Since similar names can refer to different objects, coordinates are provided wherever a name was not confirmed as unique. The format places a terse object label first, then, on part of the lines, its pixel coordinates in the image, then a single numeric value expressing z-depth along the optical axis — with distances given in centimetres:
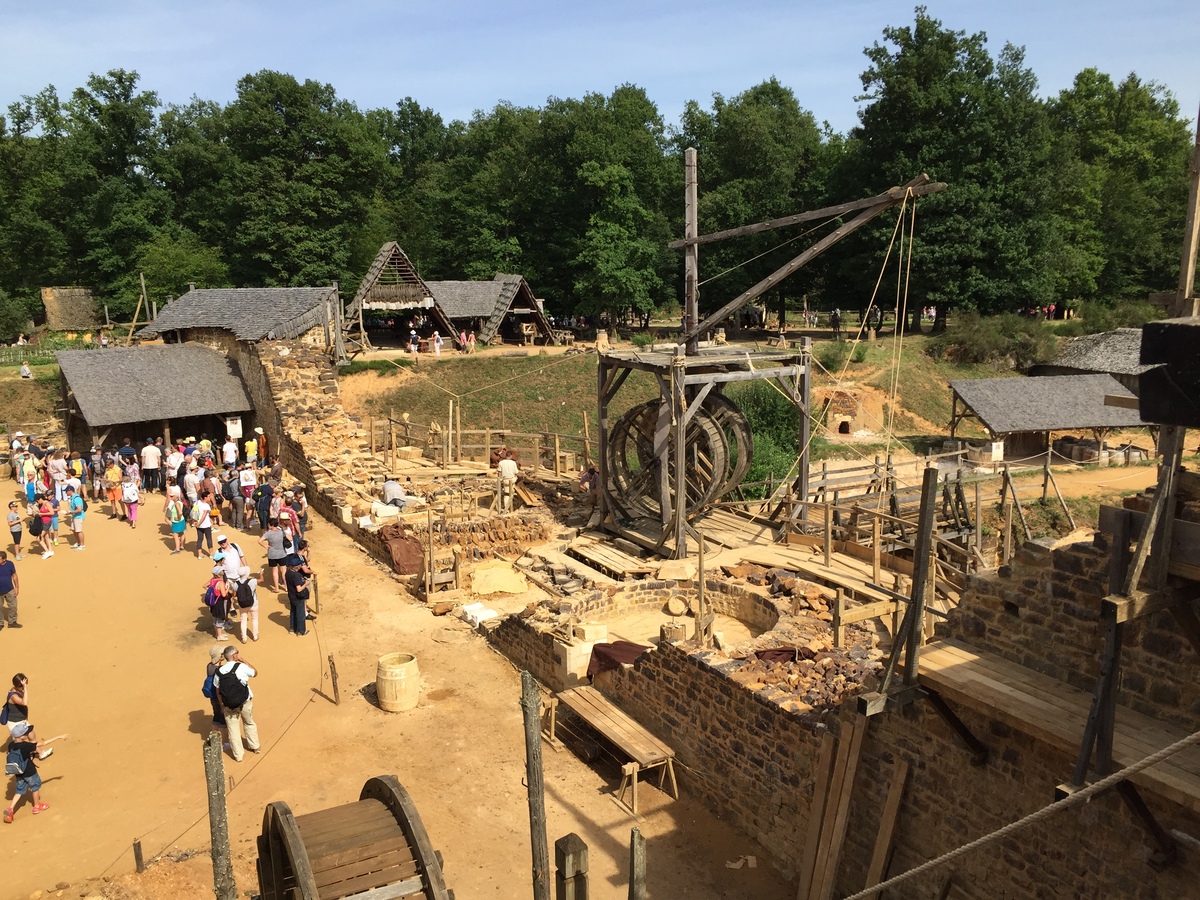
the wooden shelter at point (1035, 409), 2364
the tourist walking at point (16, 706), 845
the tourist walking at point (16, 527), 1462
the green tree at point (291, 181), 3859
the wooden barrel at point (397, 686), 1049
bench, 930
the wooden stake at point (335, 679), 1051
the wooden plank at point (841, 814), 731
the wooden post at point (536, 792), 590
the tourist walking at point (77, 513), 1509
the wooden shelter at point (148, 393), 2072
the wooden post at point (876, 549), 1230
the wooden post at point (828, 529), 1309
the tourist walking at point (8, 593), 1184
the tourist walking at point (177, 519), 1519
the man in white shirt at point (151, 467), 1880
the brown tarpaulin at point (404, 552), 1482
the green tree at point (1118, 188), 4022
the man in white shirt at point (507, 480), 1777
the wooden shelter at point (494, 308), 3584
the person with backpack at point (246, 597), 1166
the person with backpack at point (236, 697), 911
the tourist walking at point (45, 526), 1465
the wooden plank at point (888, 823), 699
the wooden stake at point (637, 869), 550
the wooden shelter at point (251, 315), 2398
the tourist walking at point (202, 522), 1500
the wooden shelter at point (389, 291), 3189
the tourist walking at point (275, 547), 1312
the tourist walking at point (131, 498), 1647
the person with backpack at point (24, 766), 823
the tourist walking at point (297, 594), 1198
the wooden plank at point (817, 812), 761
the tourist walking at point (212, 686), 922
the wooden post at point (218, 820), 569
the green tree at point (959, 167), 3291
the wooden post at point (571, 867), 542
